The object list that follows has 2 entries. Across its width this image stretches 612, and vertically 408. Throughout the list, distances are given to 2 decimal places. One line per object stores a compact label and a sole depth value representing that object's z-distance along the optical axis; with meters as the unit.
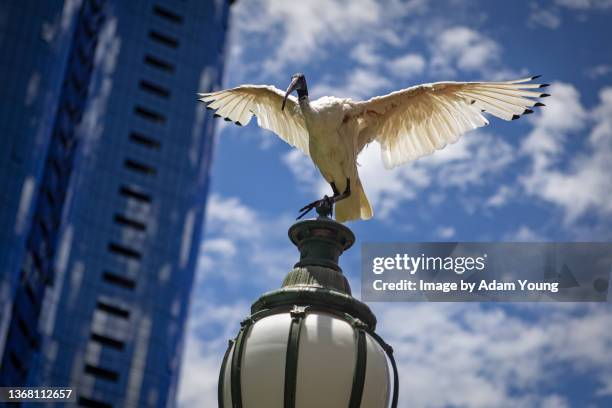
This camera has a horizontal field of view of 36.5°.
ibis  7.36
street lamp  5.48
